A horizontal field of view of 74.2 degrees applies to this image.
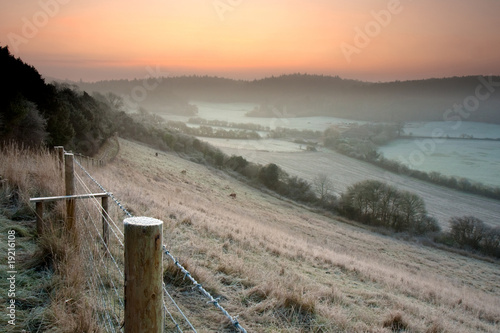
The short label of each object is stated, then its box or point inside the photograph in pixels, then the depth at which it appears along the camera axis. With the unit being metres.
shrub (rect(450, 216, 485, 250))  35.44
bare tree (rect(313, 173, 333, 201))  46.73
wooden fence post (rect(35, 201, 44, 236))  5.07
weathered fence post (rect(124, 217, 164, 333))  1.91
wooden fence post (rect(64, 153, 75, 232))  5.64
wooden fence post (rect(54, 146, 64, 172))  7.86
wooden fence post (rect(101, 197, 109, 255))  5.13
